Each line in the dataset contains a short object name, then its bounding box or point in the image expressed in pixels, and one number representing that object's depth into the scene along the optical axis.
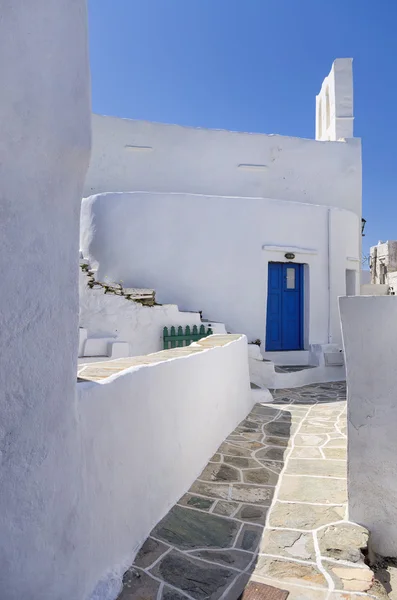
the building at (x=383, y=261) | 21.45
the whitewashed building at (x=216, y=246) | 9.80
